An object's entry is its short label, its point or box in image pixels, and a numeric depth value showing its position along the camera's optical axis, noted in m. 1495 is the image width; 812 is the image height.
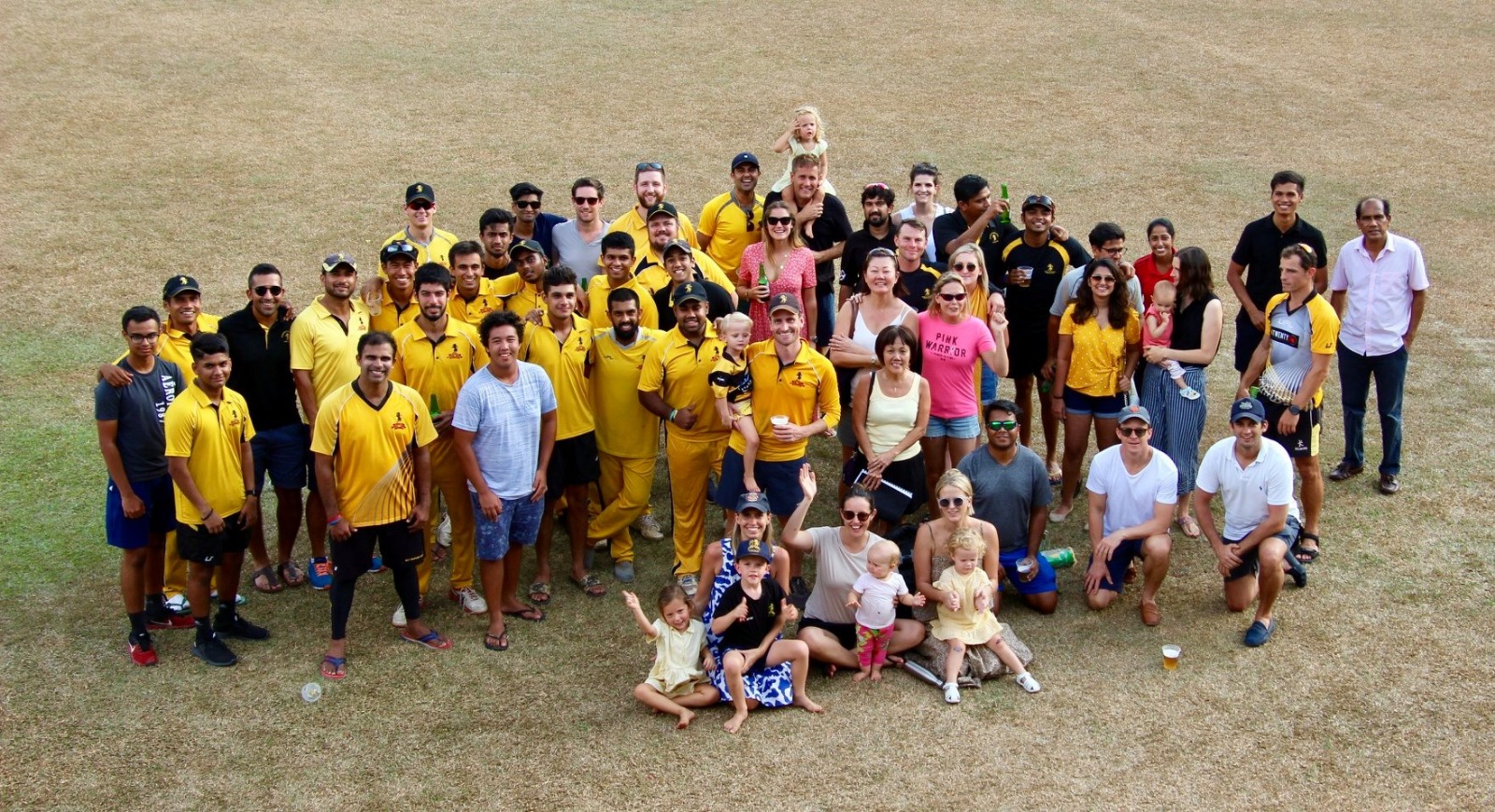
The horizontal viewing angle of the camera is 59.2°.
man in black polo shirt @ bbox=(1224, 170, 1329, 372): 9.65
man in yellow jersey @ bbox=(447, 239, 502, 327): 8.72
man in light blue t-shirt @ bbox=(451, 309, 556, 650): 7.72
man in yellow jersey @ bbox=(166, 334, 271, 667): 7.35
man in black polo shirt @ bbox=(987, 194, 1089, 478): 9.52
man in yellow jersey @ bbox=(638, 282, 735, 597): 8.42
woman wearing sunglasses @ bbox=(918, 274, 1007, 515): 8.68
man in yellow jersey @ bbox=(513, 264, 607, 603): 8.41
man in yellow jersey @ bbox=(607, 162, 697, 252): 10.12
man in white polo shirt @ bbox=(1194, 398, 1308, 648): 7.77
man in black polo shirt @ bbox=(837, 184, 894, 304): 9.76
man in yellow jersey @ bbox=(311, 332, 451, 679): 7.30
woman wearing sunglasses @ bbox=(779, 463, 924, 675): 7.49
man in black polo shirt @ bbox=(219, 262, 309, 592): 8.16
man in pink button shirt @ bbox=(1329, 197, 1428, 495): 9.50
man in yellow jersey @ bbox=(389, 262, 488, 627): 8.05
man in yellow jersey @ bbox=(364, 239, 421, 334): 8.45
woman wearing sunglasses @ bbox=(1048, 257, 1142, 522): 8.85
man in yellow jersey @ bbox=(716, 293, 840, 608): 8.19
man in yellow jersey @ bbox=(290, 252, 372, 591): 8.15
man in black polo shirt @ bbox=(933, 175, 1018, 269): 9.84
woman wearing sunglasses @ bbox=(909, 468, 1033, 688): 7.43
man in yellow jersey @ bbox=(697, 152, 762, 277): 10.26
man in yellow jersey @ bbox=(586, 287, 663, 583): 8.60
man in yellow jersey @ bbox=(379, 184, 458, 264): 9.64
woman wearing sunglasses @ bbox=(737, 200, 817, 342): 9.58
